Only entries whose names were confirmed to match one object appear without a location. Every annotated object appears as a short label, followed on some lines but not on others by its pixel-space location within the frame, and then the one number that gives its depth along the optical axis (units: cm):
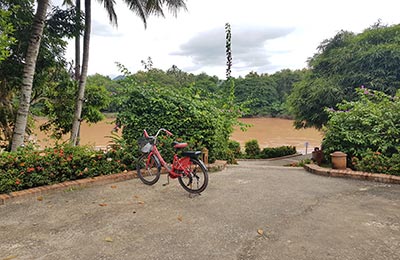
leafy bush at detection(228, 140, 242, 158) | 1459
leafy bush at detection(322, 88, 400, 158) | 490
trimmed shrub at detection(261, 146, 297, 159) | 1442
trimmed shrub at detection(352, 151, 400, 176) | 432
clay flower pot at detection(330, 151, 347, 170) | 486
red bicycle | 348
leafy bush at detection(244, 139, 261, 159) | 1497
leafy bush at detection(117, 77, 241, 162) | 534
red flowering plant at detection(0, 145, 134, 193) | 334
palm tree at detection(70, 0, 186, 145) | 755
